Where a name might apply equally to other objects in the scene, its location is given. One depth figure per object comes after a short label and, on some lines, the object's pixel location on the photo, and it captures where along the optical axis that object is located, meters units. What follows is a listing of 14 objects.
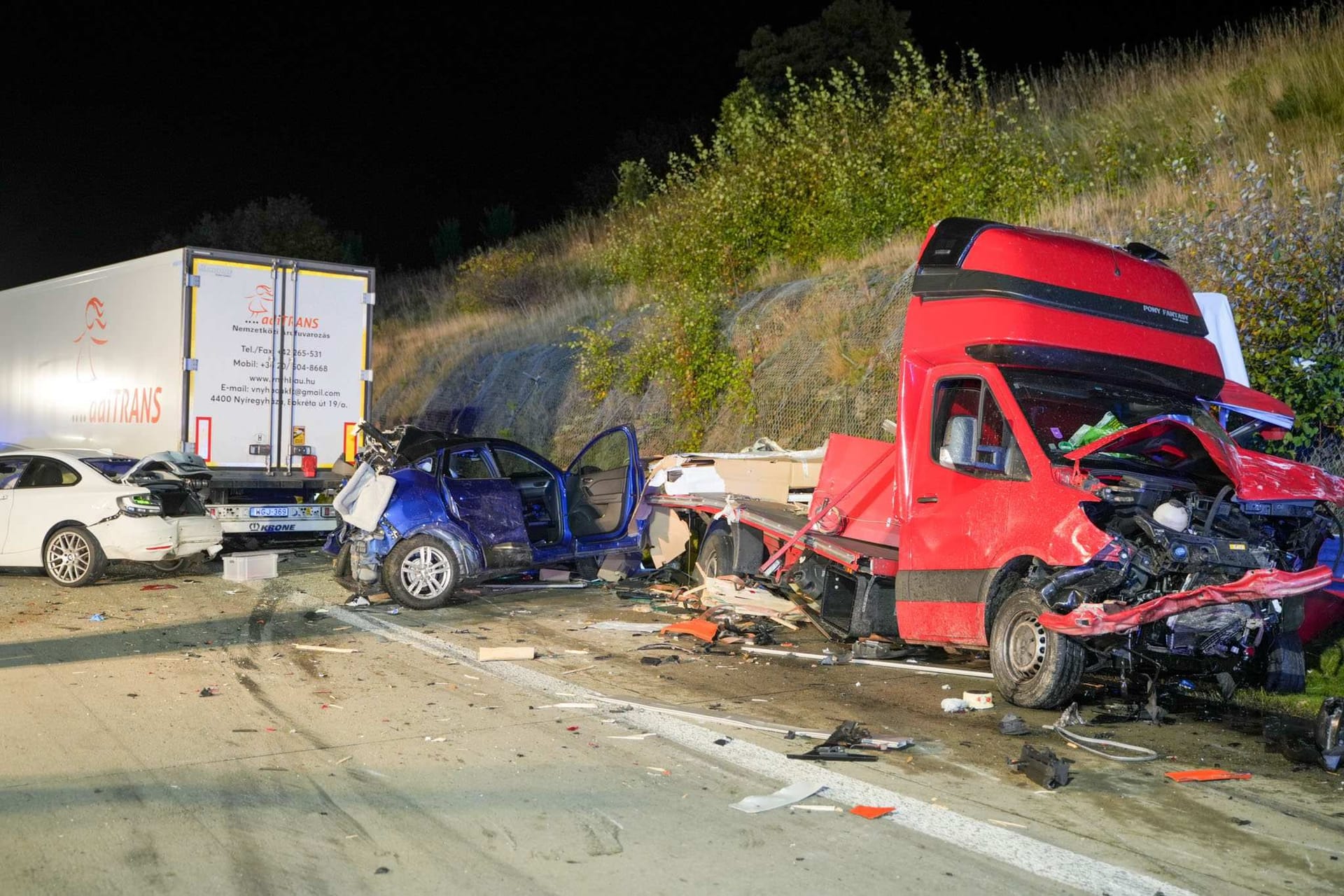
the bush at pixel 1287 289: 10.49
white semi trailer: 13.81
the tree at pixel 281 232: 43.69
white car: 11.94
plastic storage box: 12.62
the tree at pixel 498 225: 48.12
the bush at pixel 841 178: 19.58
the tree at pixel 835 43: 36.69
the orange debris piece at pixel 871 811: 5.14
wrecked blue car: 10.87
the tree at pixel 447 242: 48.72
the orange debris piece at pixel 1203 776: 5.89
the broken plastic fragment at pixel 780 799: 5.24
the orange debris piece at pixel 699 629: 9.72
